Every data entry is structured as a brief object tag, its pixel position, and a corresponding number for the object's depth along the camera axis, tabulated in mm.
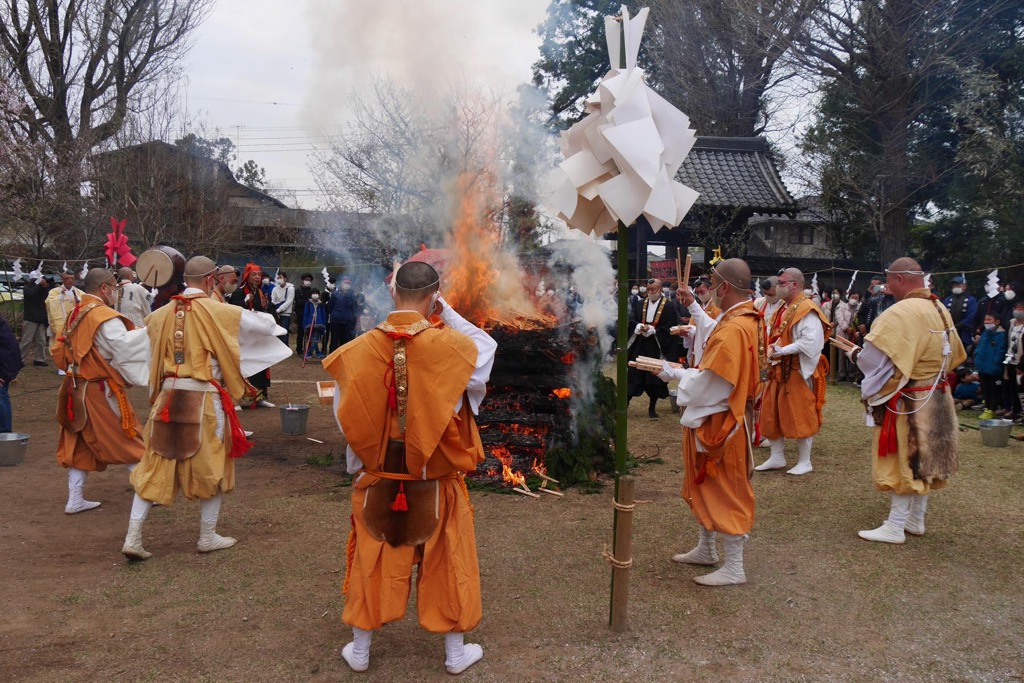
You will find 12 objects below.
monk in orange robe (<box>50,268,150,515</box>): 6199
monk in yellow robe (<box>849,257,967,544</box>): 5613
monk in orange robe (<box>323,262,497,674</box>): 3451
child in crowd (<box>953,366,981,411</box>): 11688
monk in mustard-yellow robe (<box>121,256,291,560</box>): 5133
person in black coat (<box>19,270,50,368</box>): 14633
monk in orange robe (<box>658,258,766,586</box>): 4555
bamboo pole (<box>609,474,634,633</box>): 3967
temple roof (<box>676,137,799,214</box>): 16578
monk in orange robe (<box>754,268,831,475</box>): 7551
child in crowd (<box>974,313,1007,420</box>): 10406
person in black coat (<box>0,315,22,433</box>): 8180
